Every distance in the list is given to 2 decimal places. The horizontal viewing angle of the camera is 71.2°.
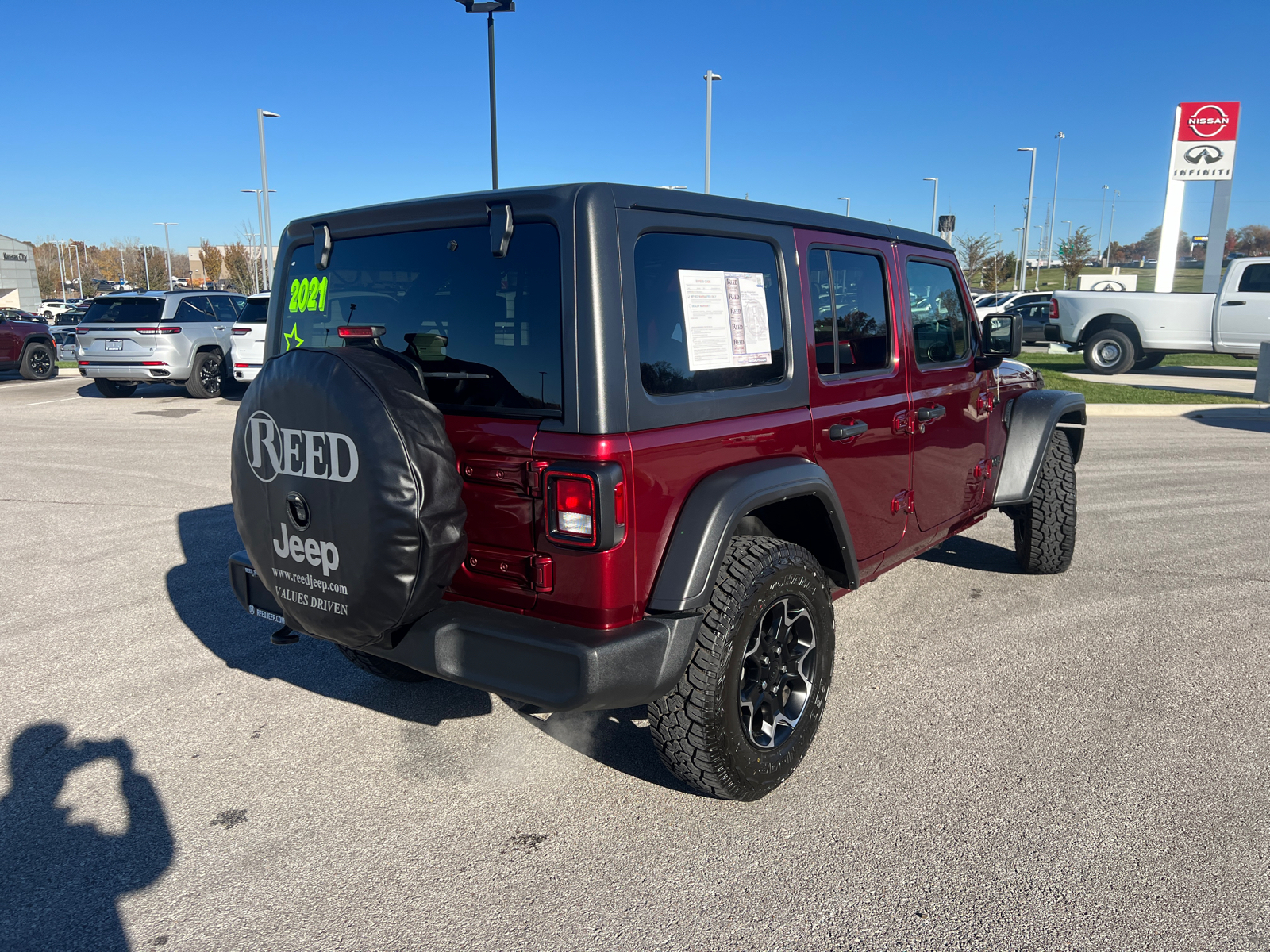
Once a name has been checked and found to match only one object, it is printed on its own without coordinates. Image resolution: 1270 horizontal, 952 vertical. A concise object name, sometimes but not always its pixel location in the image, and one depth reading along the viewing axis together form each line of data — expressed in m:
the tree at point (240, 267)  64.44
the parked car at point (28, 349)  17.20
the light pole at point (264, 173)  29.08
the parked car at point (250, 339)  13.54
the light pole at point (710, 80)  30.08
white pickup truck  16.02
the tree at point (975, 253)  43.75
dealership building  71.88
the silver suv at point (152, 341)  13.88
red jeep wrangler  2.56
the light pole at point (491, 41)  12.41
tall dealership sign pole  22.91
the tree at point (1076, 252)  55.03
